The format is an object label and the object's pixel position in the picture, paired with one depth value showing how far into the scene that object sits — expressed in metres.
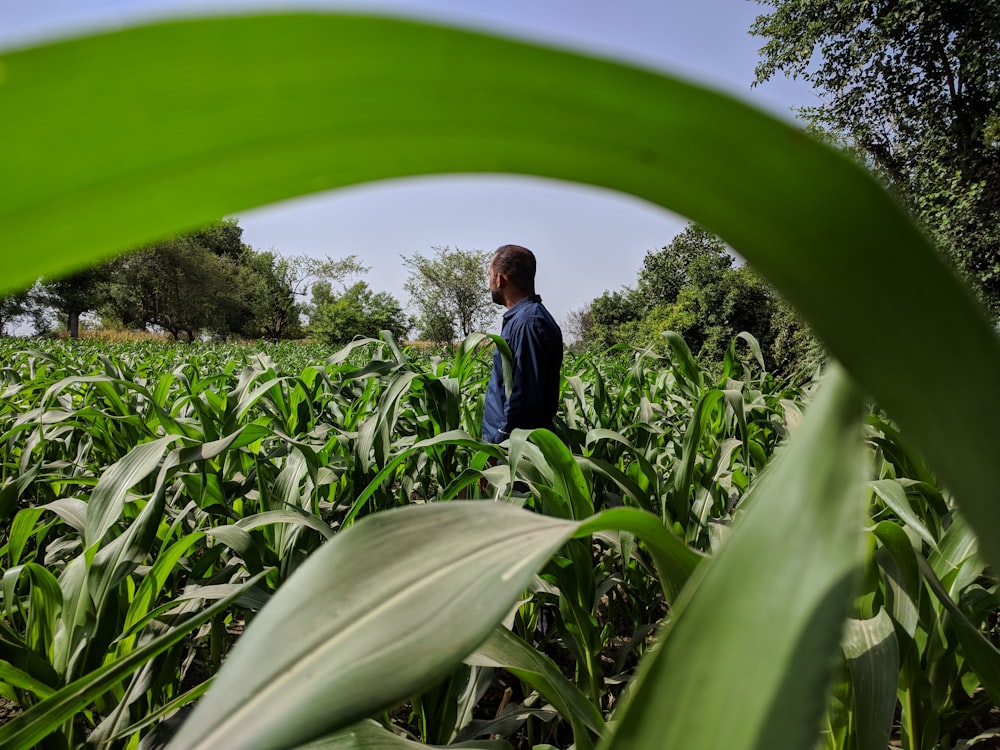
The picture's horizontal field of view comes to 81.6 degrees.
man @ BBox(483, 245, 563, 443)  1.95
